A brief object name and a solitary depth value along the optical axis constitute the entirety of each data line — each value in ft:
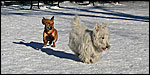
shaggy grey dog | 33.69
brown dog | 44.40
